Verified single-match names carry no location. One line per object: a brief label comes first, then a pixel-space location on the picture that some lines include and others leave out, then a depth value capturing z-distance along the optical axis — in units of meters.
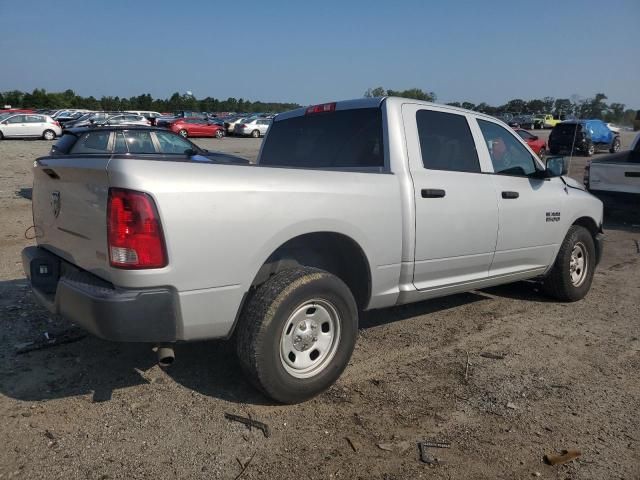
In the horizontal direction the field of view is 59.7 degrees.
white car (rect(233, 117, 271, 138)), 40.69
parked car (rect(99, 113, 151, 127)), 33.28
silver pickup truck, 2.83
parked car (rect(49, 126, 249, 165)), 11.52
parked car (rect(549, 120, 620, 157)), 25.02
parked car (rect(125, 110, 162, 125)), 39.97
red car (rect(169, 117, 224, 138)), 37.11
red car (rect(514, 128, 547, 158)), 22.09
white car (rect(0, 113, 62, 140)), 31.80
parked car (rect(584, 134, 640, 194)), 9.85
